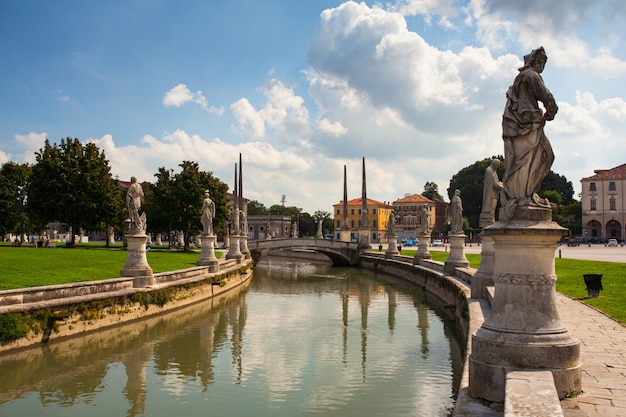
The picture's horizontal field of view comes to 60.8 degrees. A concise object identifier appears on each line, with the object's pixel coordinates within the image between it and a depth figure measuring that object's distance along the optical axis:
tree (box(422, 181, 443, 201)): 131.73
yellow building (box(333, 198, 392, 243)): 107.25
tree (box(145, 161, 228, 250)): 45.28
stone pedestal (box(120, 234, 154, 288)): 18.36
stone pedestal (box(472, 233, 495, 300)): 13.97
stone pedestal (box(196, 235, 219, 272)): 26.86
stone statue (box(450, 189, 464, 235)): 21.88
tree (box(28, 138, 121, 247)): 38.28
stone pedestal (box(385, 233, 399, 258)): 40.75
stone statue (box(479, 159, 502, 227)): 13.19
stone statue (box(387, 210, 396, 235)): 40.50
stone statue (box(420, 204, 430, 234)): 31.75
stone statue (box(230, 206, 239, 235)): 37.66
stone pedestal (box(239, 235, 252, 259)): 41.23
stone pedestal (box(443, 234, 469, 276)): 22.56
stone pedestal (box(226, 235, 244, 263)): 36.50
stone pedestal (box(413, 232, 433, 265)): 31.95
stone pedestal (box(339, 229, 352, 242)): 57.65
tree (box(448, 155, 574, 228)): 93.12
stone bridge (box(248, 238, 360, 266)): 48.44
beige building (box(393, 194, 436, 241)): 107.83
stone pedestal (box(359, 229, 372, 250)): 50.59
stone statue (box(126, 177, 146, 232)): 18.61
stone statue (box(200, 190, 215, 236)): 27.06
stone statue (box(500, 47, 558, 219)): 6.48
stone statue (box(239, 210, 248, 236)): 44.79
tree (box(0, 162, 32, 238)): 45.22
